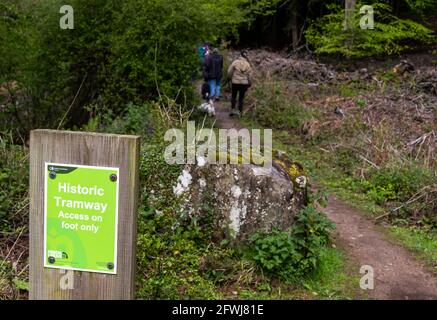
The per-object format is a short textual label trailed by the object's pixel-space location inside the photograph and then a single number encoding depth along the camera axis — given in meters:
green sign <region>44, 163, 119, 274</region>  3.59
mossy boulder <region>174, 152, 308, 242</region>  6.18
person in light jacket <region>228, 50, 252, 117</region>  14.05
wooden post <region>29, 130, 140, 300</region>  3.58
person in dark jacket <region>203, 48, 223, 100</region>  14.31
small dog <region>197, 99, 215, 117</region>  14.01
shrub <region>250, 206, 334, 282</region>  5.70
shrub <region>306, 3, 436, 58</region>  20.33
